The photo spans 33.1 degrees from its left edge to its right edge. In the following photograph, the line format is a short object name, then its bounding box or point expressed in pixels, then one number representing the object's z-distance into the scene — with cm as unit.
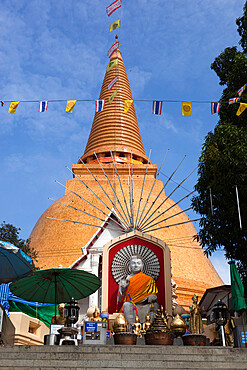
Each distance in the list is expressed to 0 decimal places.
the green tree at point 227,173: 1152
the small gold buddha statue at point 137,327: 1119
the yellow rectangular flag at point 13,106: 1452
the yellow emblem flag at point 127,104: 1521
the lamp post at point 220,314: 917
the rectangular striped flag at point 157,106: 1429
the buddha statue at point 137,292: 1278
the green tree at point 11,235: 1984
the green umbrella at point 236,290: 1038
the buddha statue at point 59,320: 1022
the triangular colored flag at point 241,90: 1237
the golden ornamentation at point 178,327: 1006
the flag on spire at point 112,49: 1688
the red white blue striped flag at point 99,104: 1524
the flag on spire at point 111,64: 1545
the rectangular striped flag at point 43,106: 1457
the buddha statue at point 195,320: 1085
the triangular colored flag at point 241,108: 1219
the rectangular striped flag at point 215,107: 1331
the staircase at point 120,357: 658
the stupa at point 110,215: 2072
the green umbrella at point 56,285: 1018
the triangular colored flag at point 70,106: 1447
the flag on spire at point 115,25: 1636
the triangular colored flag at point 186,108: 1375
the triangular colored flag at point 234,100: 1243
